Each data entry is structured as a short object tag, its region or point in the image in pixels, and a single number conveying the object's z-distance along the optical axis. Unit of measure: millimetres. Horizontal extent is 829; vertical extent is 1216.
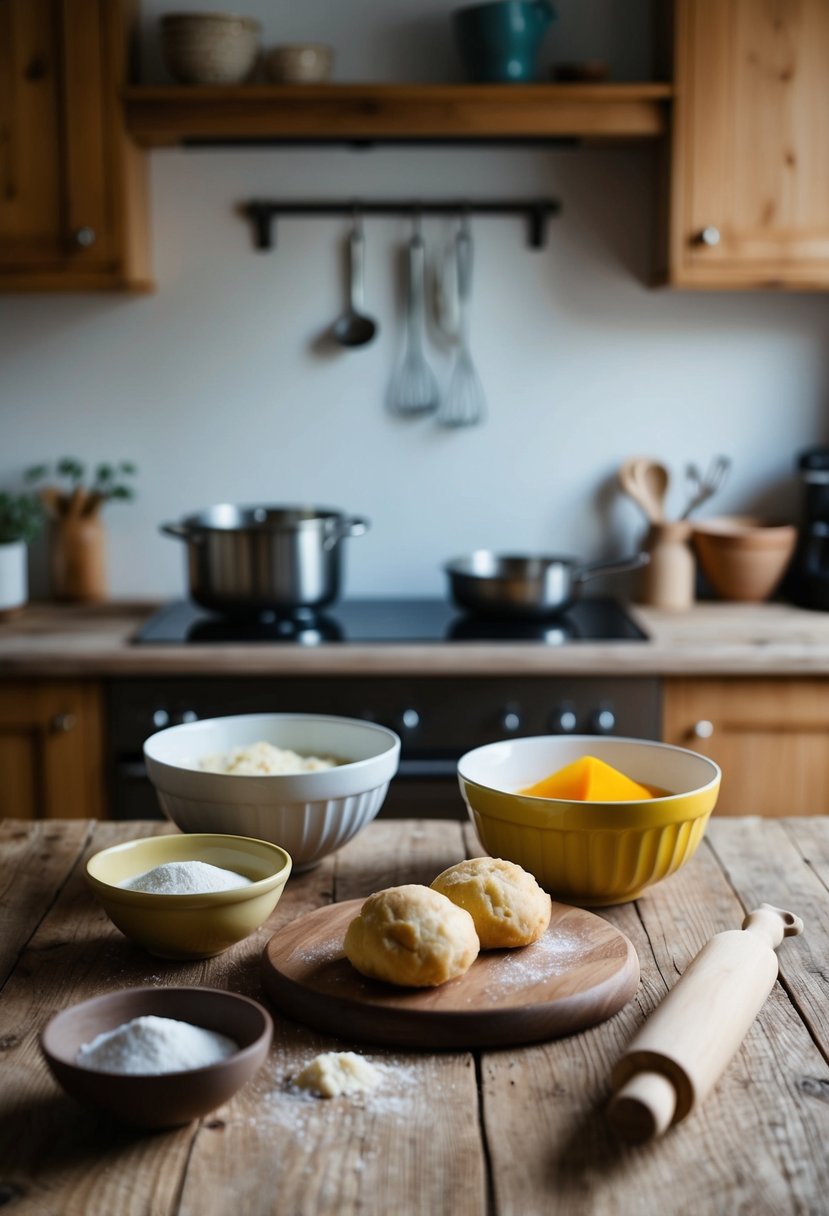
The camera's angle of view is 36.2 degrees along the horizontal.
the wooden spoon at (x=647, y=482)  2828
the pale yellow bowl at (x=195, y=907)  1014
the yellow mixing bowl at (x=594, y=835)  1126
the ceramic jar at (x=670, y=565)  2734
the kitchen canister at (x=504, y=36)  2516
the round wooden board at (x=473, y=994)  922
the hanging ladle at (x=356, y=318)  2811
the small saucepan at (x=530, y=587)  2492
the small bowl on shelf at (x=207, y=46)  2504
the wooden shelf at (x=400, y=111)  2479
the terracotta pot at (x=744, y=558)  2721
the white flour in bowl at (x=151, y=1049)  805
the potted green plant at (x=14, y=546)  2605
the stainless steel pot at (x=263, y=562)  2445
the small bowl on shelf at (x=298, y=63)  2533
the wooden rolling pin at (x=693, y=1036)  791
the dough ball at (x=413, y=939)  945
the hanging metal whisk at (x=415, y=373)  2820
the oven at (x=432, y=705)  2342
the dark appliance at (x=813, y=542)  2660
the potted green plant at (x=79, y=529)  2824
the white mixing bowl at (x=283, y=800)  1195
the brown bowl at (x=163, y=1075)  779
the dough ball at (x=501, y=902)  1013
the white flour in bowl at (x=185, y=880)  1039
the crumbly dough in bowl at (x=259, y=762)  1262
